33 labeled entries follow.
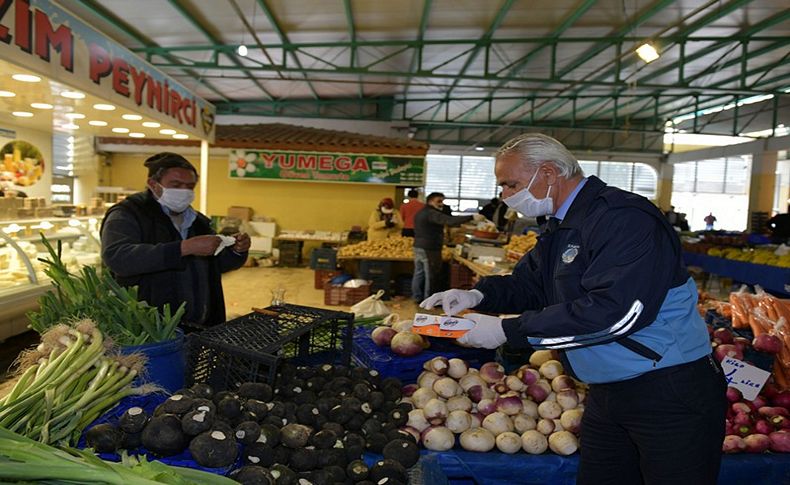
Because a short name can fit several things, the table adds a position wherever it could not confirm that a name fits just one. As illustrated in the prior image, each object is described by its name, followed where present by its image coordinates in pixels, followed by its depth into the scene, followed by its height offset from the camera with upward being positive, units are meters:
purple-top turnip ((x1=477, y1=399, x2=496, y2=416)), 2.94 -1.00
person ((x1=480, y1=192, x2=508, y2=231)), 14.28 -0.04
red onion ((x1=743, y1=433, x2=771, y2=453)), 2.86 -1.08
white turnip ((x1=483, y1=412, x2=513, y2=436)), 2.80 -1.03
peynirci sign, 4.37 +1.23
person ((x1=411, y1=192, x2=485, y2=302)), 9.48 -0.56
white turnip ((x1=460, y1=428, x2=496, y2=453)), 2.69 -1.07
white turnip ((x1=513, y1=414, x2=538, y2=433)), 2.83 -1.03
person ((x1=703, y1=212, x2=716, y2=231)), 21.73 +0.06
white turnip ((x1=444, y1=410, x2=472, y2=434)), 2.75 -1.01
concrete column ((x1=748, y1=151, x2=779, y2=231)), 18.52 +1.41
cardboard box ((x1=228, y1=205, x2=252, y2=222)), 14.12 -0.36
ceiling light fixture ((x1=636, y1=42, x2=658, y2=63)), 8.15 +2.36
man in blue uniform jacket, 1.98 -0.40
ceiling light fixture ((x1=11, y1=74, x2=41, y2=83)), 4.91 +0.94
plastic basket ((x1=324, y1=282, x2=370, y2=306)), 9.98 -1.58
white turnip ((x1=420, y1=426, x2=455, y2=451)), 2.63 -1.05
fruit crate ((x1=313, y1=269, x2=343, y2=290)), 11.31 -1.47
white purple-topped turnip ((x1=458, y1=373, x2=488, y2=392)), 3.08 -0.92
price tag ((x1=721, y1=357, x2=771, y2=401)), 3.12 -0.83
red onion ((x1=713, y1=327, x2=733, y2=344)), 3.49 -0.69
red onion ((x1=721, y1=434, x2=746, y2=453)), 2.85 -1.09
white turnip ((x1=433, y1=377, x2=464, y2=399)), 2.94 -0.91
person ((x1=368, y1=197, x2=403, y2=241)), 11.84 -0.34
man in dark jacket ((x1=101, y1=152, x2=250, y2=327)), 3.14 -0.29
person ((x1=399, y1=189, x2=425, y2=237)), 11.34 -0.07
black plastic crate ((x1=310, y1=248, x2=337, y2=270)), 11.09 -1.08
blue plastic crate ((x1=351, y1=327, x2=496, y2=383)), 3.25 -0.87
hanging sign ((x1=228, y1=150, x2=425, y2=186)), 13.20 +0.82
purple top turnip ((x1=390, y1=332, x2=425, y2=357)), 3.28 -0.78
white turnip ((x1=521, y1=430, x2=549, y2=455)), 2.71 -1.08
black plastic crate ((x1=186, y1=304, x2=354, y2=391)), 2.33 -0.60
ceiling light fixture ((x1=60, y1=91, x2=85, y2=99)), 5.80 +0.96
